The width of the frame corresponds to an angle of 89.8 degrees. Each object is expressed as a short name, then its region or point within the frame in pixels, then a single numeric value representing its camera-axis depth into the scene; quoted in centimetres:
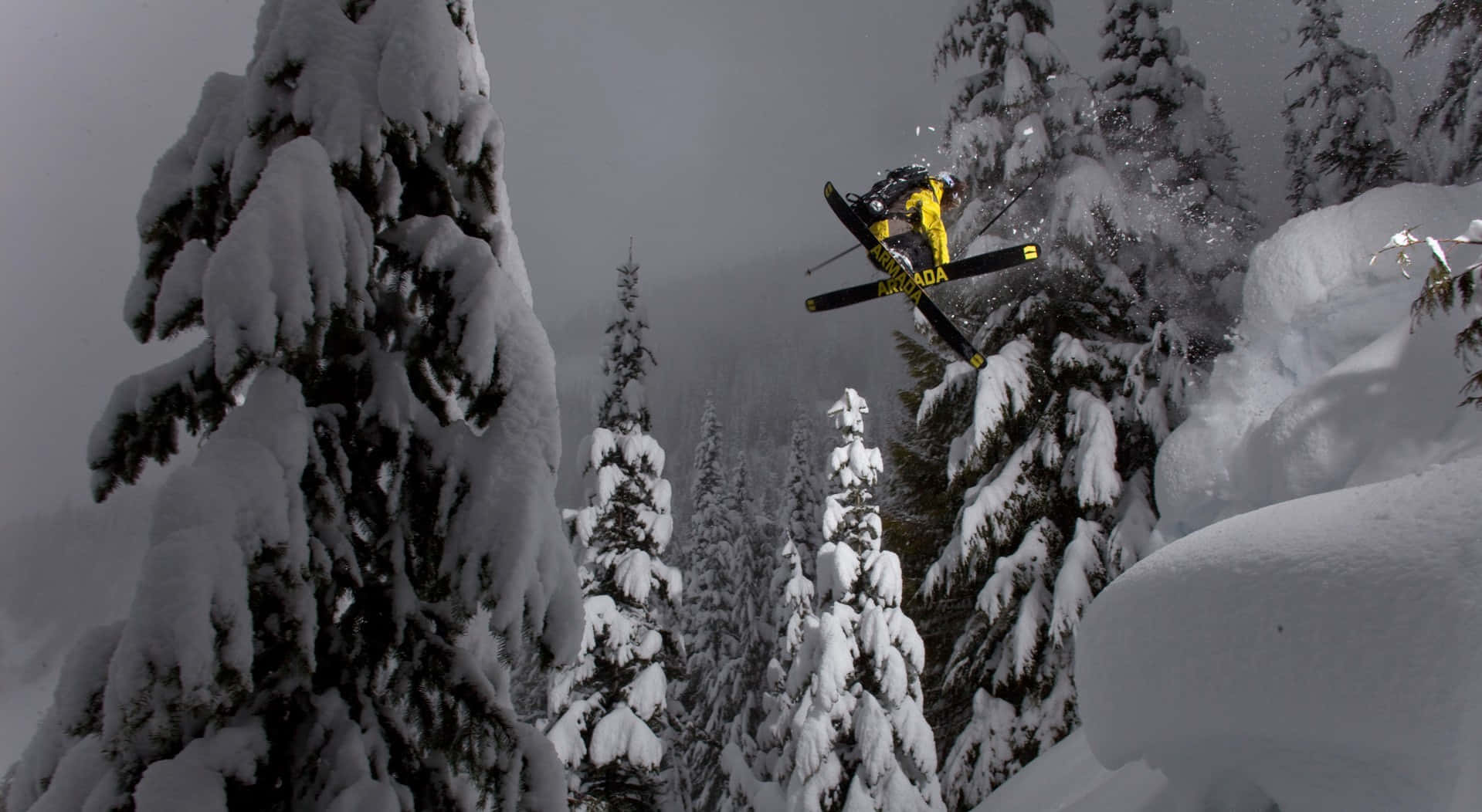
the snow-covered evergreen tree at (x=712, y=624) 2575
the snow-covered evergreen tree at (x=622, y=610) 1234
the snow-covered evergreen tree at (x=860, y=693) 1249
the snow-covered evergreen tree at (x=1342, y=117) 1661
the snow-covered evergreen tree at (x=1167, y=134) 1431
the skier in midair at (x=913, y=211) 1016
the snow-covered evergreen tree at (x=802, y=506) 2655
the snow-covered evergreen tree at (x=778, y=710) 1485
